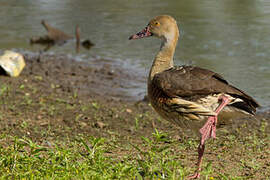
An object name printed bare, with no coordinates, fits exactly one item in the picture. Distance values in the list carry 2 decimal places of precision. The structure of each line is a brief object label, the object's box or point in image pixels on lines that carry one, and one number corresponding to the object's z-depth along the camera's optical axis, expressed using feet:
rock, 58.65
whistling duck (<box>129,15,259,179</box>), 32.01
